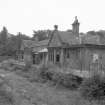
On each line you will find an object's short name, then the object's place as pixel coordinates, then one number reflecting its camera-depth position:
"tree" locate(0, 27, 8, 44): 44.39
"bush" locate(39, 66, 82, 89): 12.55
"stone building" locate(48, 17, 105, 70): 15.99
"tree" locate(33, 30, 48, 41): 53.69
